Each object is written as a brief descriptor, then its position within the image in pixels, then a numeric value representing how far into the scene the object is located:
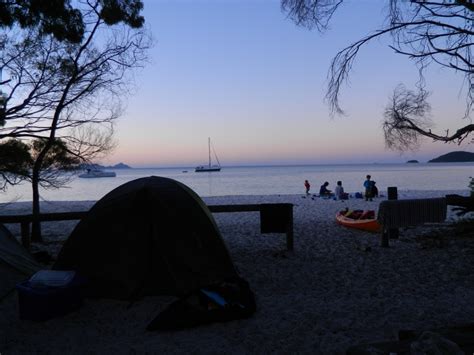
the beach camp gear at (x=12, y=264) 5.88
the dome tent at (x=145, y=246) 5.79
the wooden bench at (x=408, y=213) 8.90
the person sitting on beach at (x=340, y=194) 23.68
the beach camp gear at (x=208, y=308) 4.59
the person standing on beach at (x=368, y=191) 22.97
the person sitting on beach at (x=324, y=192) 26.53
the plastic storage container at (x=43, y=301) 4.92
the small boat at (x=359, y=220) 11.09
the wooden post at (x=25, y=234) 8.38
